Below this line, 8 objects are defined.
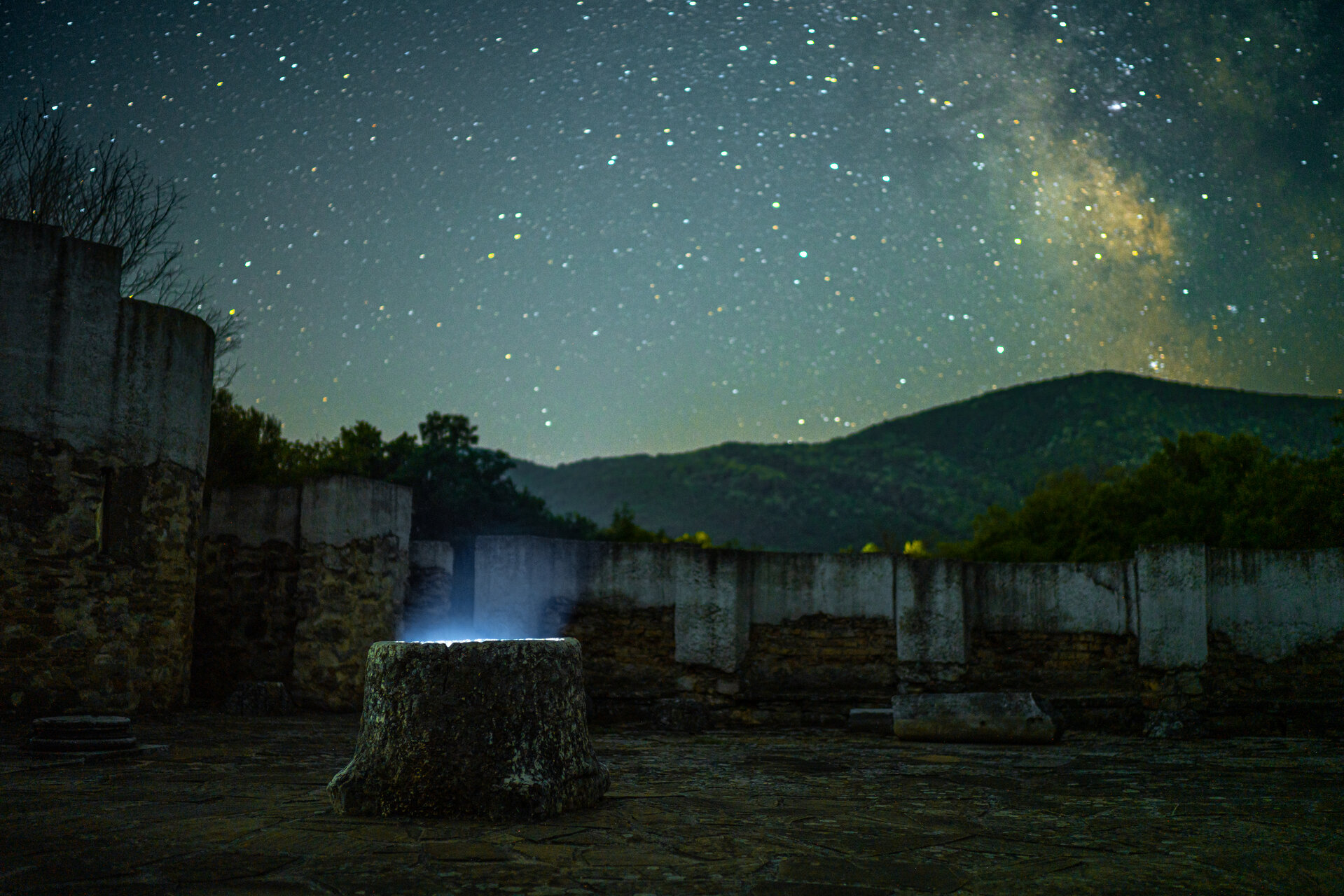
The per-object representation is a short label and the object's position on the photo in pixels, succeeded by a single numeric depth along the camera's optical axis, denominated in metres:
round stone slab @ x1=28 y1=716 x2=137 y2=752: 6.04
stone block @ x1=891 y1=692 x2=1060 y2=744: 8.23
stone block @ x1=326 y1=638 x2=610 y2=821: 4.13
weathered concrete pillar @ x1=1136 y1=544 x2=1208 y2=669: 9.91
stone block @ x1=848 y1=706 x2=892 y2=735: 9.00
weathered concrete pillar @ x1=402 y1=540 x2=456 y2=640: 12.30
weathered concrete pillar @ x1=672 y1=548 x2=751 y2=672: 9.59
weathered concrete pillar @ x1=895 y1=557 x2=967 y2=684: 9.87
